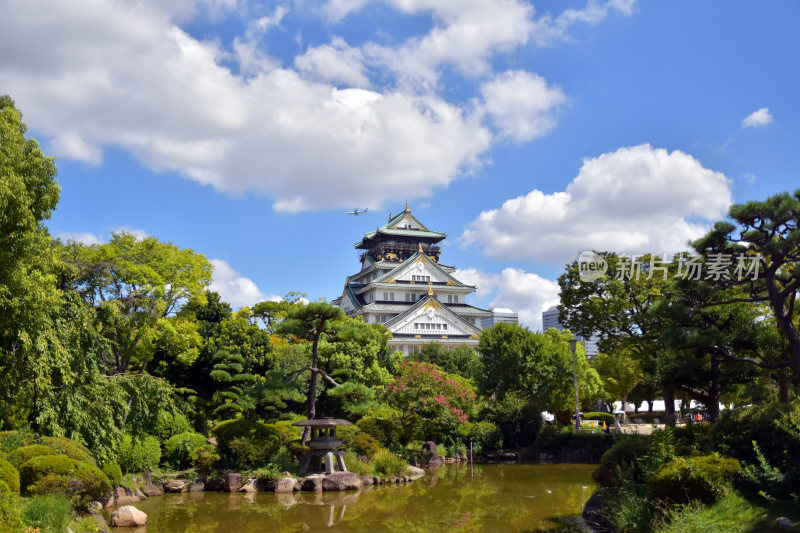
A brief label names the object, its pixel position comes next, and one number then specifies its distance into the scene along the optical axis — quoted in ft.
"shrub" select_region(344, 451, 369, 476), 59.31
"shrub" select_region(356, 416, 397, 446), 69.77
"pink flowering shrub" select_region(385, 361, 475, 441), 74.13
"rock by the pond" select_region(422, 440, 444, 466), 76.59
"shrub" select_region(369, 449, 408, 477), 61.16
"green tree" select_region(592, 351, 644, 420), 112.06
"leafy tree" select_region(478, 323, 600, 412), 91.76
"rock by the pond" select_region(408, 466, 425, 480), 63.86
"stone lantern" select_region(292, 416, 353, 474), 57.93
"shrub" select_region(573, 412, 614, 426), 109.50
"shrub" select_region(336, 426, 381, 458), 63.82
